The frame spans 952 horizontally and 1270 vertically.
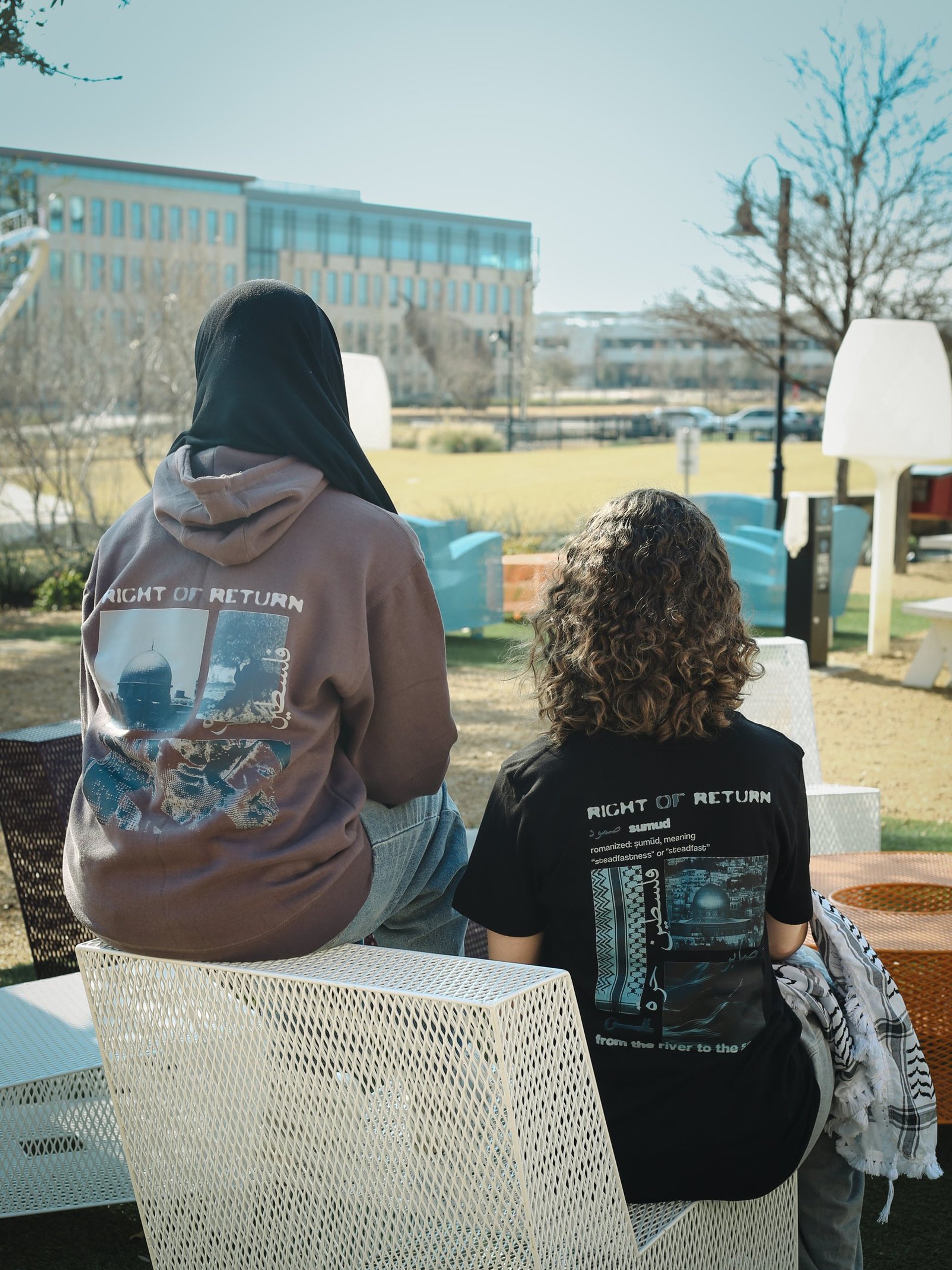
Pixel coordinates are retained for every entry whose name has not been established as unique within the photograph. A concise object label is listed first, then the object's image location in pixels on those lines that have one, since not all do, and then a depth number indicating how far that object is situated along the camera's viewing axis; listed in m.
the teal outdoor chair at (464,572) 10.26
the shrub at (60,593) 12.94
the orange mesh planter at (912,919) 2.52
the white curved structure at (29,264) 7.91
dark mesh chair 3.25
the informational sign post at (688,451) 13.39
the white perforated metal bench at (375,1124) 1.46
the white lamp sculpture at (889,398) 9.14
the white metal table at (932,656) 8.41
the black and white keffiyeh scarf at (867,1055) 1.88
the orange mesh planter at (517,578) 11.57
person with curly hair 1.71
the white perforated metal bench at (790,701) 3.85
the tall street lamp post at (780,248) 14.56
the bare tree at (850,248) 15.30
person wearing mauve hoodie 1.72
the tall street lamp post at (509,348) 36.97
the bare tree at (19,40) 4.28
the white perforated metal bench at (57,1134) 2.31
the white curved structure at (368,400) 9.69
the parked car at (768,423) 52.12
